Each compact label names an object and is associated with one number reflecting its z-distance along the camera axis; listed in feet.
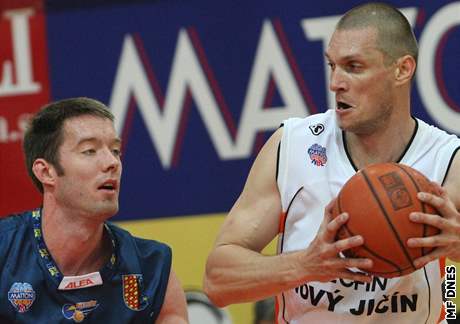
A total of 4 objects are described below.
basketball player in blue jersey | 34.58
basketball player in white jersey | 32.55
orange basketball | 28.76
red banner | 53.06
